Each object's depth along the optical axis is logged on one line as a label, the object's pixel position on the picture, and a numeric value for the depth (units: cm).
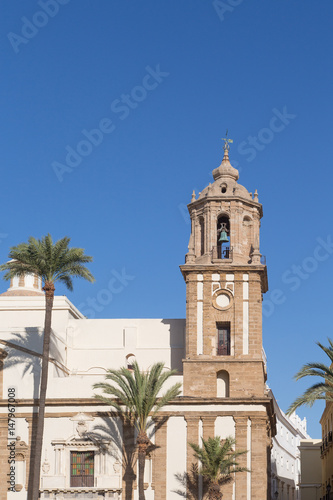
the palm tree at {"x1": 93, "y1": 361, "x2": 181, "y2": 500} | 4488
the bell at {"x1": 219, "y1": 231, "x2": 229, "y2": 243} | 5016
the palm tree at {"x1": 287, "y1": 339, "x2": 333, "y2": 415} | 3519
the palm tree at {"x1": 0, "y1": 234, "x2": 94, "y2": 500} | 4562
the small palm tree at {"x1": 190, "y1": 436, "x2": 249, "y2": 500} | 4422
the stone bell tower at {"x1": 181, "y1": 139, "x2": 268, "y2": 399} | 4800
